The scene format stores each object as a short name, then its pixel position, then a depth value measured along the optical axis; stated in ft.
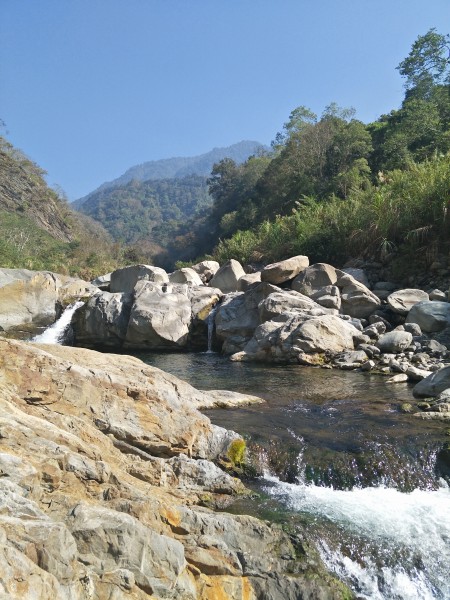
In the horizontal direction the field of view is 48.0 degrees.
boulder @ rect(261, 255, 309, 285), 54.80
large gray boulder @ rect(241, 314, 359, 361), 40.29
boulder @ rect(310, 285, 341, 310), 48.34
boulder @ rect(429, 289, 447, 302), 46.78
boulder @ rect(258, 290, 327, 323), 46.43
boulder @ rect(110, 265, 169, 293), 62.18
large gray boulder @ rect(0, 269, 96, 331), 55.88
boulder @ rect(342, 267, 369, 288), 55.31
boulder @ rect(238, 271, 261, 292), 60.80
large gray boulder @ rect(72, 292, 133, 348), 52.08
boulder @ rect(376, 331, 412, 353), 38.88
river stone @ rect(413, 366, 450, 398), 28.63
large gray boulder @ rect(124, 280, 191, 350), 49.47
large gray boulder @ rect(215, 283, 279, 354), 48.44
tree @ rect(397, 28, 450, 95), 133.49
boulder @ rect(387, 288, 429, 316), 46.03
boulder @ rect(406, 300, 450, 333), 41.52
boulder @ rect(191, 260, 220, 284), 74.23
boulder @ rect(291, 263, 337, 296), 52.06
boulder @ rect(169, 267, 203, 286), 65.67
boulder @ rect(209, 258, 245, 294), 62.64
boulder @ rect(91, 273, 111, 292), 69.97
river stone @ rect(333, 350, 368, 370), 37.76
